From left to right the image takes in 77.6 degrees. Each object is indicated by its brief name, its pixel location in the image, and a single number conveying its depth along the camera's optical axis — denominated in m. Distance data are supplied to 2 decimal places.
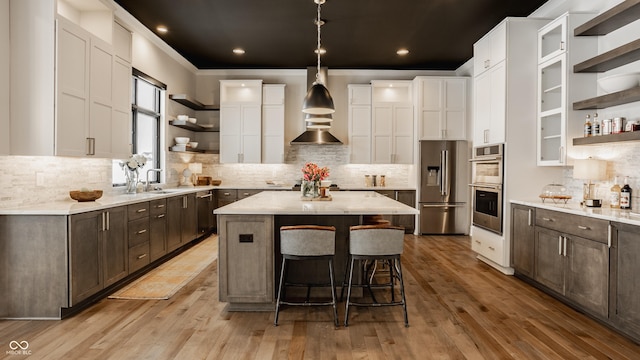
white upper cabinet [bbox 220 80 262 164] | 7.66
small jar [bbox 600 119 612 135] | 3.67
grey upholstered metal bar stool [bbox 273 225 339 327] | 3.14
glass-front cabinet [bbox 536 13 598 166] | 4.04
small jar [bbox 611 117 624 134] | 3.54
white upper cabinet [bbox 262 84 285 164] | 7.71
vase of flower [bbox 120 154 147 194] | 4.95
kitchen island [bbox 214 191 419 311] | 3.38
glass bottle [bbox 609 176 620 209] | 3.59
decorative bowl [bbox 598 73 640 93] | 3.48
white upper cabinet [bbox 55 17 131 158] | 3.58
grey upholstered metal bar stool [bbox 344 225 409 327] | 3.13
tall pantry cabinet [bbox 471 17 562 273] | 4.66
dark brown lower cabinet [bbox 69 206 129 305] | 3.33
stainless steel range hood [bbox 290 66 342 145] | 7.49
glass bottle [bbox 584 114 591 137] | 3.89
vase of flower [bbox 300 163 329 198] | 4.53
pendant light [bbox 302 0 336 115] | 4.32
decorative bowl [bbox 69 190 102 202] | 3.90
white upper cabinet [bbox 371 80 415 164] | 7.68
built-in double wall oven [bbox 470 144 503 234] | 4.80
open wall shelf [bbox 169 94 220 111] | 6.76
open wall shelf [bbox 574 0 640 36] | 3.33
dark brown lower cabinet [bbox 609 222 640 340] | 2.82
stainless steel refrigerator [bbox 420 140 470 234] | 7.37
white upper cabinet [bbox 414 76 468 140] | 7.48
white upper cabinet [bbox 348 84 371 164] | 7.78
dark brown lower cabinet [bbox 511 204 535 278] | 4.21
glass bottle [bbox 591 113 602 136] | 3.82
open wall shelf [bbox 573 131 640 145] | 3.23
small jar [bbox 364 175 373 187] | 7.93
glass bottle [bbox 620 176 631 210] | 3.51
